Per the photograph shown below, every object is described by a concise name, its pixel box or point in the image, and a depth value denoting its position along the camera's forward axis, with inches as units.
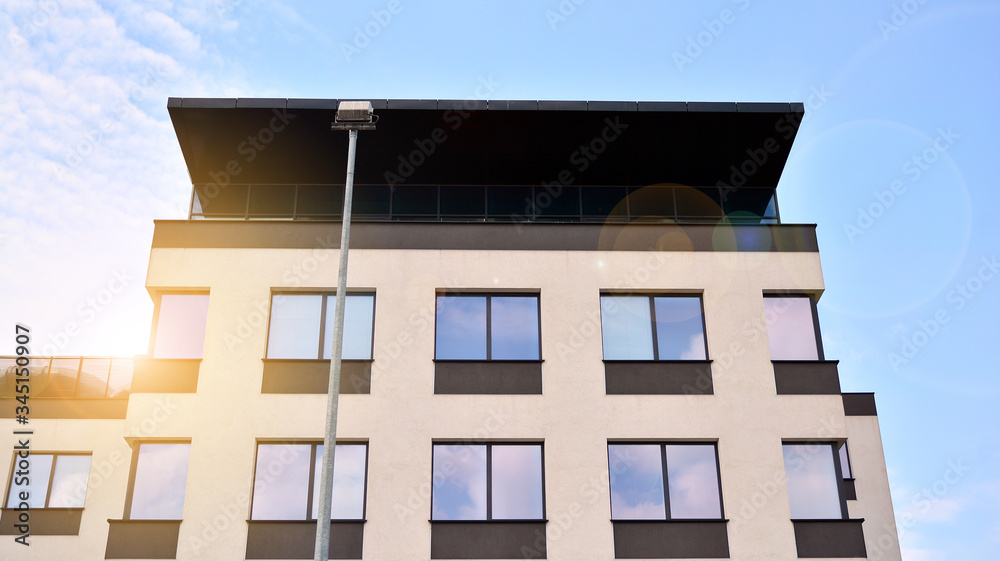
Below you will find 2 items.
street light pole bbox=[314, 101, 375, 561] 465.7
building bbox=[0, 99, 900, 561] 624.1
